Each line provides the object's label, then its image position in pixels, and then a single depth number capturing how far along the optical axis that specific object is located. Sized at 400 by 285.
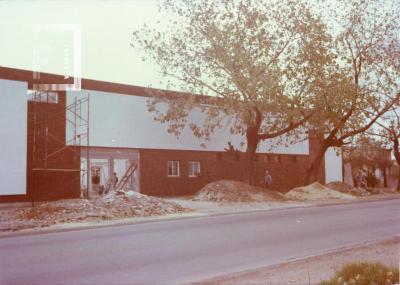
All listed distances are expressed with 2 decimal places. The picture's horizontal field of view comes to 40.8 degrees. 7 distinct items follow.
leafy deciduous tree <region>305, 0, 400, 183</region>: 35.56
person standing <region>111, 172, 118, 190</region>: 33.75
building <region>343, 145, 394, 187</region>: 53.75
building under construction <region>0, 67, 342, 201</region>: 28.66
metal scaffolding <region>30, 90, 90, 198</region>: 29.64
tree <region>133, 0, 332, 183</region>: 29.75
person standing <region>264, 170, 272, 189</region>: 41.06
